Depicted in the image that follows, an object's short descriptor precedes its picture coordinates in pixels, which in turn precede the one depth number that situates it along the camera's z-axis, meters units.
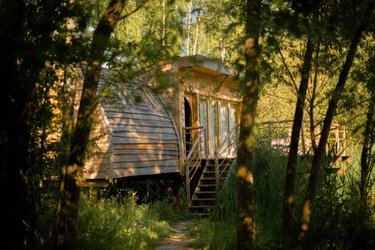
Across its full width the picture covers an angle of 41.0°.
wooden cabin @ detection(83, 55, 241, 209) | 12.34
